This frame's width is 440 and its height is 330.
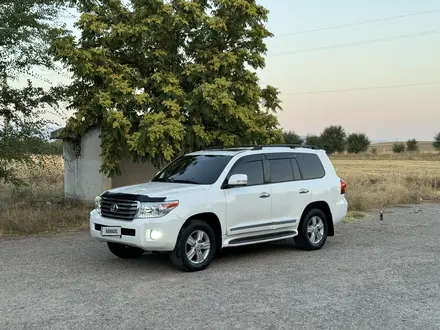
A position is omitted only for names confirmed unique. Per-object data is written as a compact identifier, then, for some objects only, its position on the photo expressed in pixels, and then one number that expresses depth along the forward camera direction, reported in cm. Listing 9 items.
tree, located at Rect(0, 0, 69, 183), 1273
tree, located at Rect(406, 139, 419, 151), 9725
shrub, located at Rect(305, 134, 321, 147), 9788
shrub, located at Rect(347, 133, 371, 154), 10119
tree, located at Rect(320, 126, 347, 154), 9788
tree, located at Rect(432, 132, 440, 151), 9262
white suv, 779
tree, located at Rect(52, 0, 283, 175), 1358
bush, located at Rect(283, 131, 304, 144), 9229
